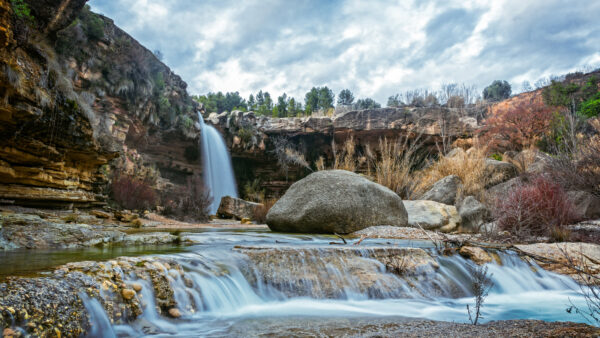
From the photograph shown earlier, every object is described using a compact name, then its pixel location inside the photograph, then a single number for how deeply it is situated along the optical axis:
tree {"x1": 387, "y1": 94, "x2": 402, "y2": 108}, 32.41
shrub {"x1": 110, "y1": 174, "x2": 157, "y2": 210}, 9.44
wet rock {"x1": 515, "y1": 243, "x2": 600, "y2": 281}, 3.36
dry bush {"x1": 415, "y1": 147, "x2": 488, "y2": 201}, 8.16
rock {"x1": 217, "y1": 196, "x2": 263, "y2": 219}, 12.40
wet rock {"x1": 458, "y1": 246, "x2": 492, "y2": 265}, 3.39
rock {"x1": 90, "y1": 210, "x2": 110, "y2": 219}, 6.68
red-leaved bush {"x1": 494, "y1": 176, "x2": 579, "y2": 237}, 5.11
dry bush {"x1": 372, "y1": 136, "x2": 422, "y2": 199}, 8.45
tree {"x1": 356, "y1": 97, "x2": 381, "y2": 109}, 30.72
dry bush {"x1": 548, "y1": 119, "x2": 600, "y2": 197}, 6.03
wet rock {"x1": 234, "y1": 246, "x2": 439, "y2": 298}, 2.55
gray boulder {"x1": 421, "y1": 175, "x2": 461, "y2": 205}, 7.88
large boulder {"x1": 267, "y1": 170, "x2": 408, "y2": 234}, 5.43
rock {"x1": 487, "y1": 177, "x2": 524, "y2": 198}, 7.13
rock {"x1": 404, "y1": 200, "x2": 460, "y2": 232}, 6.42
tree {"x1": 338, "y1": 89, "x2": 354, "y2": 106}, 34.28
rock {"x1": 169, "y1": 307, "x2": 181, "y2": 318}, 1.87
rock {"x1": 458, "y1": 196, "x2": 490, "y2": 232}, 6.50
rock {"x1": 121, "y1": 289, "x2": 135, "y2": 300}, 1.74
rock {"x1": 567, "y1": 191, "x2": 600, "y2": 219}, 5.75
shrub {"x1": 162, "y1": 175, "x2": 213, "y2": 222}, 10.89
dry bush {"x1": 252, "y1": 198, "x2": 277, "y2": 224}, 11.40
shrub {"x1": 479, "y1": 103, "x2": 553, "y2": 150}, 12.70
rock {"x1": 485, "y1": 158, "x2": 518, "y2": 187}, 8.83
